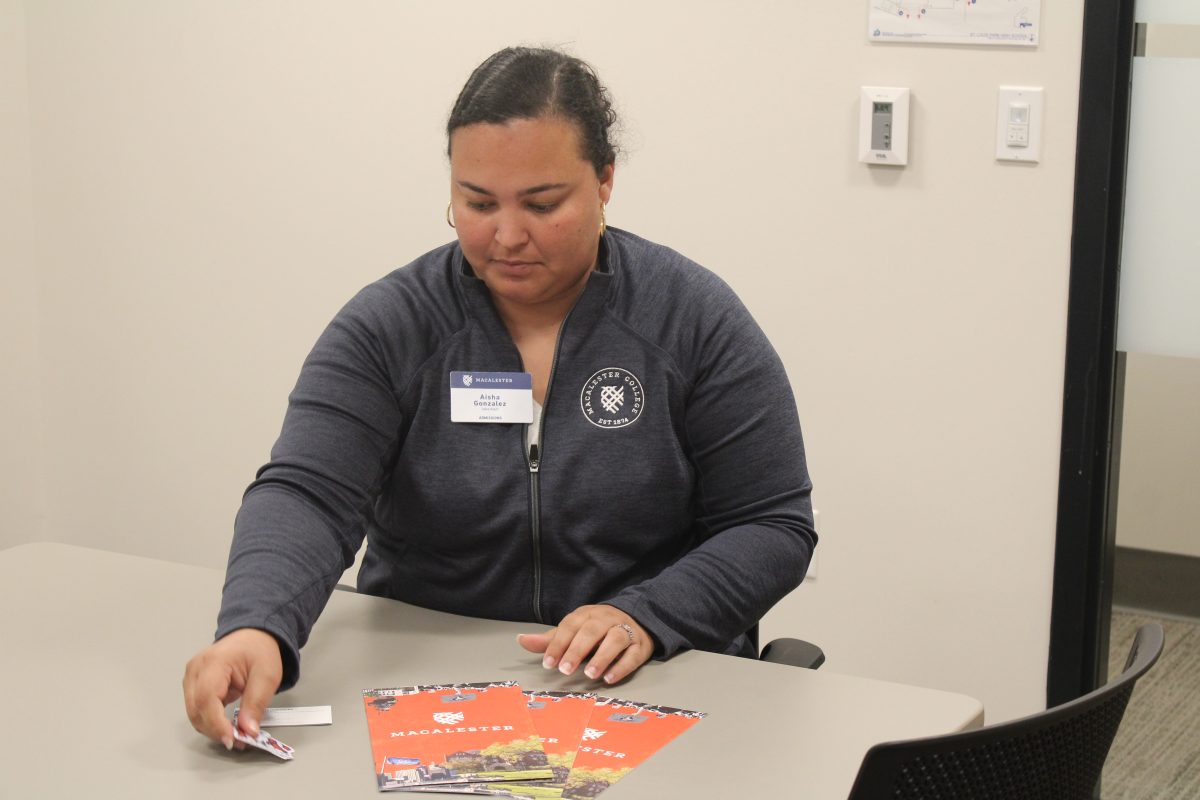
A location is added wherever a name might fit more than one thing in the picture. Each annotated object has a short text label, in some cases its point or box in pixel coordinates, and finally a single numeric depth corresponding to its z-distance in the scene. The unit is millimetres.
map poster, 2490
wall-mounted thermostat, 2607
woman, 1640
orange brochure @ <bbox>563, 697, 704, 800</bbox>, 1237
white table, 1244
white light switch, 2508
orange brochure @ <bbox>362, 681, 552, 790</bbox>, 1242
